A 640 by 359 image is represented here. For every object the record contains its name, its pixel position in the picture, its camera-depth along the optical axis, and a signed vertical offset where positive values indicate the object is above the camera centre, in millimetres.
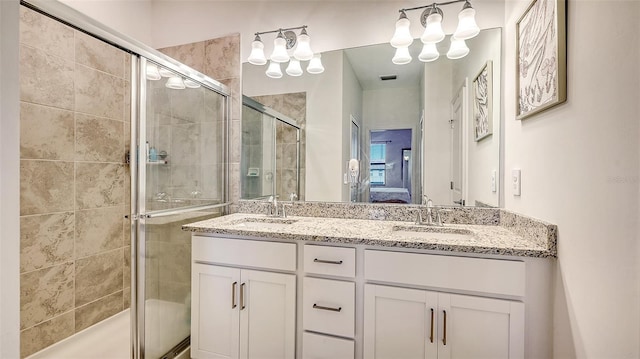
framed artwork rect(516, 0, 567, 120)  1032 +489
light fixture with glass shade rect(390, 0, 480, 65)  1621 +837
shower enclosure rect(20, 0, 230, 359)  1562 -21
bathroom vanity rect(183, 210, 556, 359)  1168 -507
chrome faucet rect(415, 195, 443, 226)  1683 -213
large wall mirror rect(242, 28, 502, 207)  1708 +344
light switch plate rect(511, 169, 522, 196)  1433 -8
